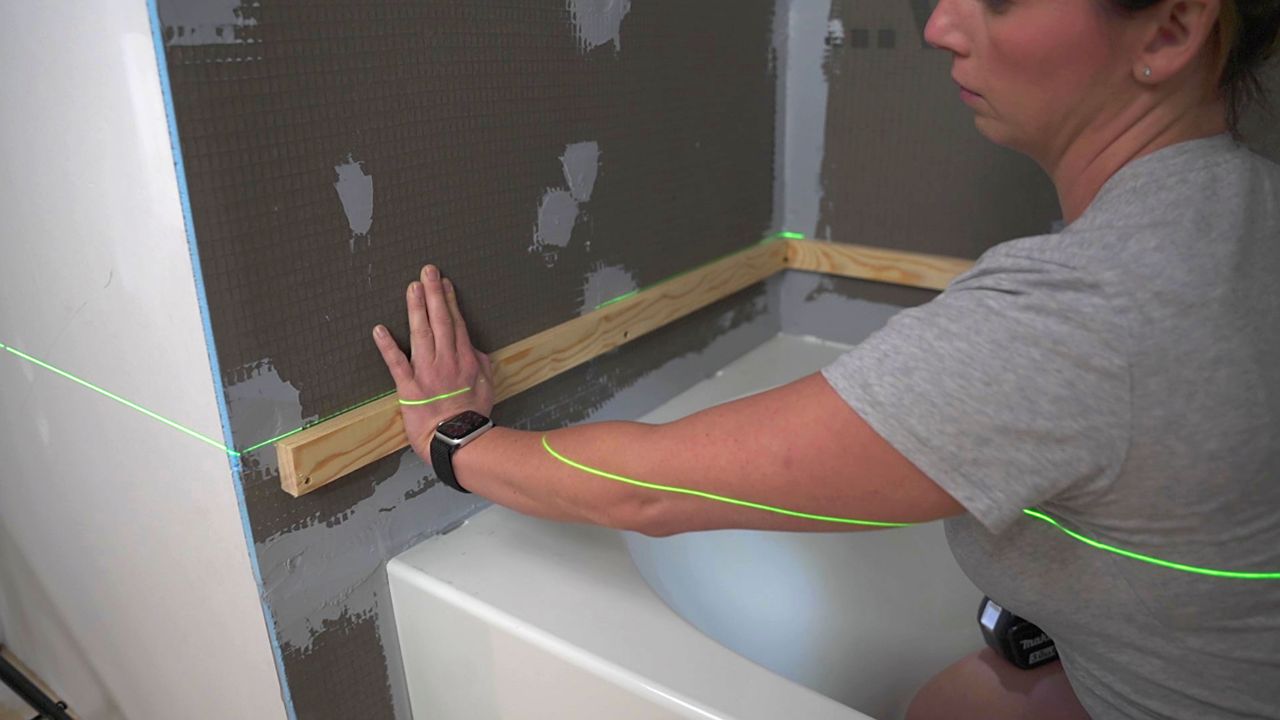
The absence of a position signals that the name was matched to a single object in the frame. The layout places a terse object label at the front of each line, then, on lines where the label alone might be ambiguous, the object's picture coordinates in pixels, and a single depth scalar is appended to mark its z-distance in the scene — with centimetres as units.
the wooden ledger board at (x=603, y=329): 93
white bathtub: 88
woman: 64
